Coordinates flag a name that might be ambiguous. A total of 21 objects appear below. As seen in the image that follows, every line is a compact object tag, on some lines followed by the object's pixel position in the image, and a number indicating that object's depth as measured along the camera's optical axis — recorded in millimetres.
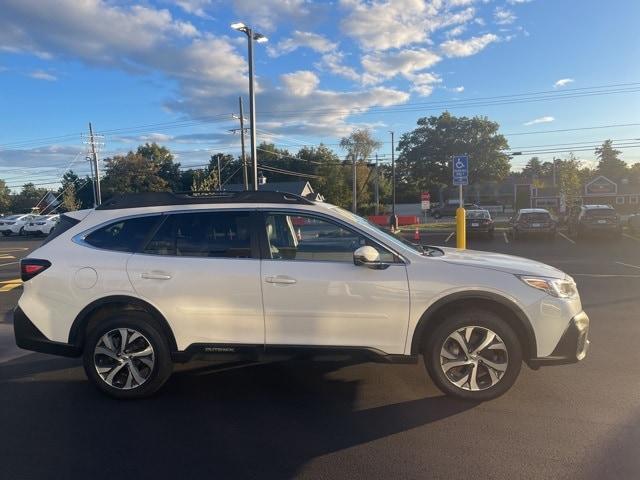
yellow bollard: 11320
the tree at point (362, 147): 73688
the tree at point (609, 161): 112581
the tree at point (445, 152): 80188
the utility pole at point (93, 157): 53450
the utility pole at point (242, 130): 36141
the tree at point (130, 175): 73188
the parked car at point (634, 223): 24538
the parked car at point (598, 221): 21922
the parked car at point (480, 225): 23992
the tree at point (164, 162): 81056
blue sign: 12555
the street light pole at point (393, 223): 13491
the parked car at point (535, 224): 22250
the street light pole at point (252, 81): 21628
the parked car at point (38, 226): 33312
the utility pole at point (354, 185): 58112
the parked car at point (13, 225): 35000
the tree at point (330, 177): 68750
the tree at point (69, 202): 61916
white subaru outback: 4141
